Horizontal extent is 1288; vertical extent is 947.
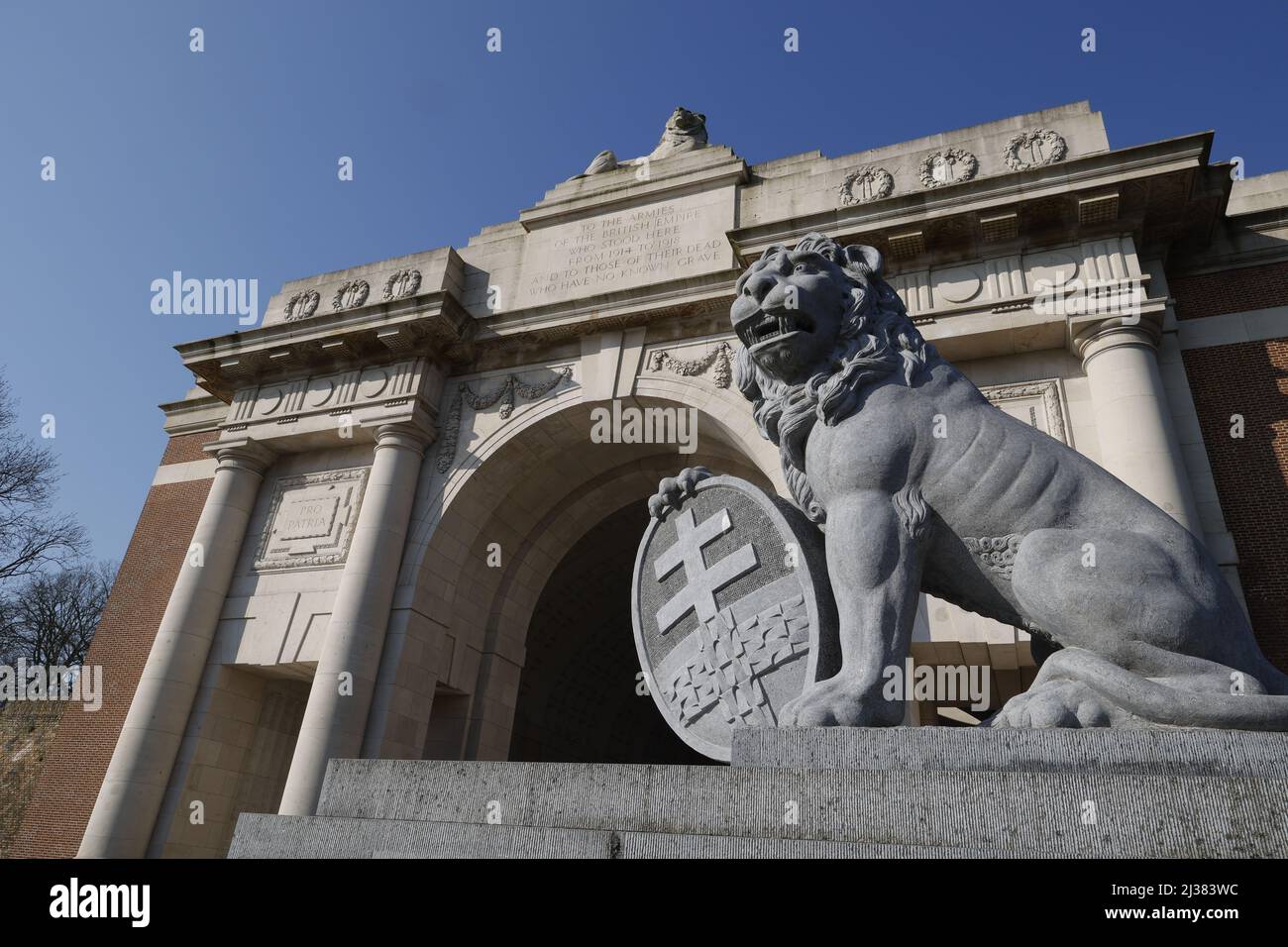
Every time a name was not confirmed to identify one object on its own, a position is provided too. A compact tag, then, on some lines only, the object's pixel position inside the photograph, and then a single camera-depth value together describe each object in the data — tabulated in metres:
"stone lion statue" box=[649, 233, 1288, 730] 2.81
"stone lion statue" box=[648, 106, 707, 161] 13.79
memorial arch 9.46
